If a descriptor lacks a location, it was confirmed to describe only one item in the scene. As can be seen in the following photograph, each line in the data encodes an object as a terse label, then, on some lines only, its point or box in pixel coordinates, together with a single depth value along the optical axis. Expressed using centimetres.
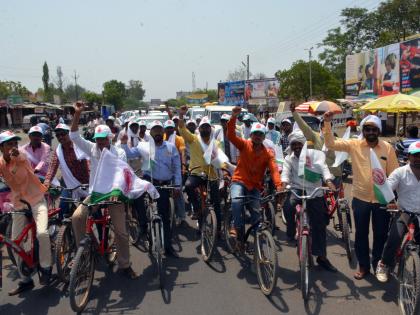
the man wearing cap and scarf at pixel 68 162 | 550
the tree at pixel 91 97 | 8050
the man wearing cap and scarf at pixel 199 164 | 639
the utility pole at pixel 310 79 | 4572
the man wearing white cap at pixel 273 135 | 1024
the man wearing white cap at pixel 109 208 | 486
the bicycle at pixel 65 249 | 476
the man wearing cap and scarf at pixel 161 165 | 619
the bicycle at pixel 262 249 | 445
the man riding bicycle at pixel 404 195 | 427
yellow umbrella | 1198
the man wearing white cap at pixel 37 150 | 609
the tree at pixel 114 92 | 8554
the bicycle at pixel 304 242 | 429
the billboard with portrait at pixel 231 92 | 5028
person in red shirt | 517
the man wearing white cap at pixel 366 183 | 466
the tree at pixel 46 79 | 9469
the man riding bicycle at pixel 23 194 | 484
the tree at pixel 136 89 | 15300
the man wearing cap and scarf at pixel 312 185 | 516
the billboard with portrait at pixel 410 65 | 2386
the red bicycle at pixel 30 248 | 467
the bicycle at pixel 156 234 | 477
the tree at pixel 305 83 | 4778
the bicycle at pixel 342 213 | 554
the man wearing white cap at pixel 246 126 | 1003
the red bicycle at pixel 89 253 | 415
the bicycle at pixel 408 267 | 374
